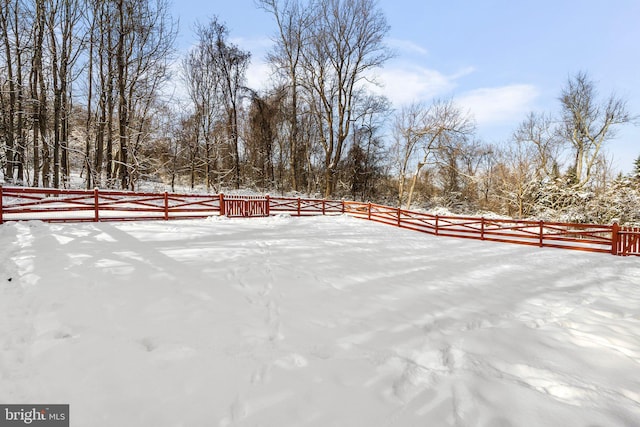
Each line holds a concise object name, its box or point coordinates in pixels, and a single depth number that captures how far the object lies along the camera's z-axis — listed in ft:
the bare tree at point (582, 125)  72.18
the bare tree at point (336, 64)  76.02
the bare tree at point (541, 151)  80.07
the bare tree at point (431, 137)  80.12
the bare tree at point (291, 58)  78.69
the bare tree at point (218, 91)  81.20
